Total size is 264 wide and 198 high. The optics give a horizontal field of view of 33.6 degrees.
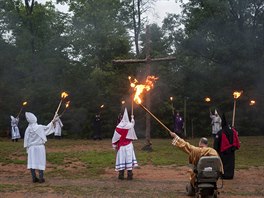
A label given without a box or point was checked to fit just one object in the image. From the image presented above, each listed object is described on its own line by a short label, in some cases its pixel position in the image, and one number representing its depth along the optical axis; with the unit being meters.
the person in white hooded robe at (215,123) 27.37
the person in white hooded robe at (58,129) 30.92
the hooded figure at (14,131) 29.00
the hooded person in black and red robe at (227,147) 14.23
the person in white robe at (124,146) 13.76
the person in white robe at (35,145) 13.10
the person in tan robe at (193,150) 10.31
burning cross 20.44
